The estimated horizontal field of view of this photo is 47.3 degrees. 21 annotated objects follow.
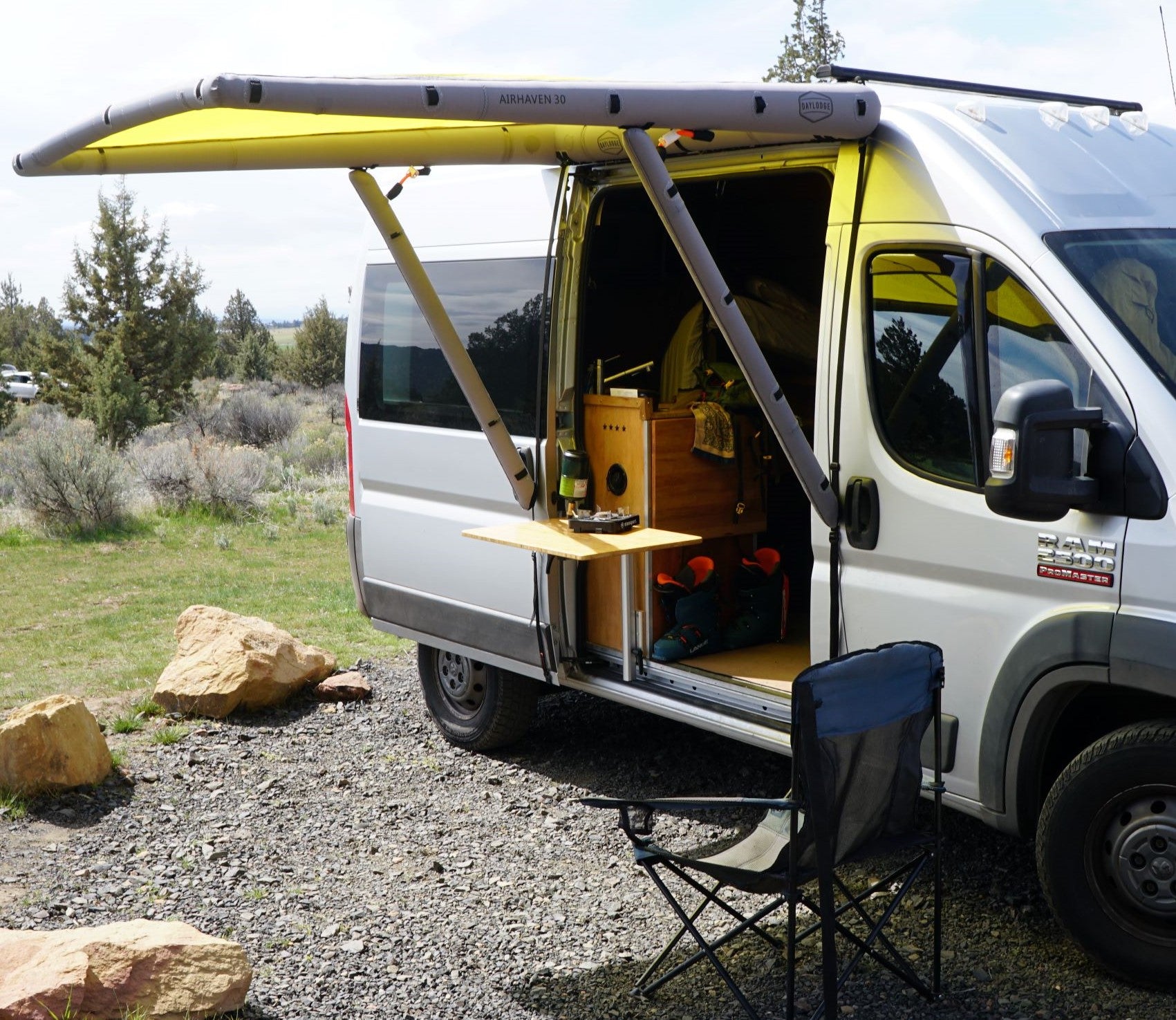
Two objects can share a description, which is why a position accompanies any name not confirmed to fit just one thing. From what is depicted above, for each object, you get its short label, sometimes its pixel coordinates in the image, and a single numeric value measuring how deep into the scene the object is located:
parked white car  37.24
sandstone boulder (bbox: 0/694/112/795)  5.59
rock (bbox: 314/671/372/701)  7.18
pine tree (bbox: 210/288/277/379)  36.59
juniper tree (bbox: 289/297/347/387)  34.50
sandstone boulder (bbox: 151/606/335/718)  6.83
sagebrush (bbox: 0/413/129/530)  13.42
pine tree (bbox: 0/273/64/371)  44.81
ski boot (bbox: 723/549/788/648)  5.52
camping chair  3.35
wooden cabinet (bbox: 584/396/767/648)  5.35
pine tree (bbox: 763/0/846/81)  18.06
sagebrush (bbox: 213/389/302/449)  22.09
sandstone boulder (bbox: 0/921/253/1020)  3.42
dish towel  5.41
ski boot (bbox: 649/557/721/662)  5.33
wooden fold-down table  4.86
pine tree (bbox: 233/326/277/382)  35.69
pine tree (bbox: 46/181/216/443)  25.91
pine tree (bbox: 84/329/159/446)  21.31
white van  3.61
